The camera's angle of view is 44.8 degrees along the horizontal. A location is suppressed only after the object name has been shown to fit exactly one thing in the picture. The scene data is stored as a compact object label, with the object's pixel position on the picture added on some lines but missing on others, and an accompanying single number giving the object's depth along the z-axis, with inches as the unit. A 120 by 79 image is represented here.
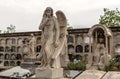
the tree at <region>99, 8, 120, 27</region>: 621.8
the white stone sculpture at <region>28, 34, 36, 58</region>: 391.6
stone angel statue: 168.9
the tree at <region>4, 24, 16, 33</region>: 885.9
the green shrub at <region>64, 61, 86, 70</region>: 284.8
